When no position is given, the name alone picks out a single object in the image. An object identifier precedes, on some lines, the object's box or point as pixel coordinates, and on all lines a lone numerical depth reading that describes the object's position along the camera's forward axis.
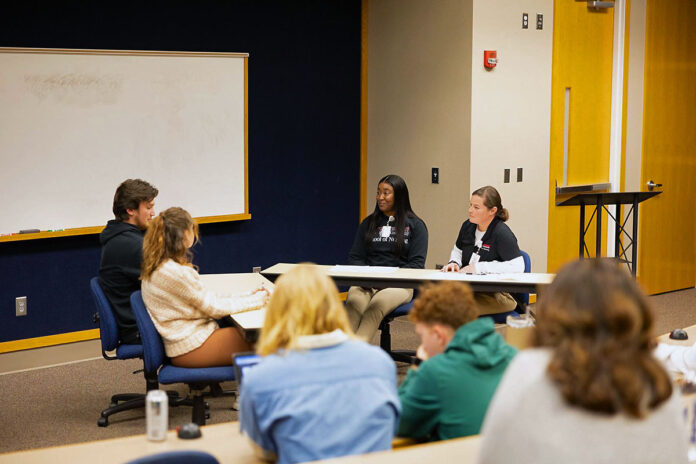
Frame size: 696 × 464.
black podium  5.83
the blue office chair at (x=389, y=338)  5.09
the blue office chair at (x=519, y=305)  5.02
